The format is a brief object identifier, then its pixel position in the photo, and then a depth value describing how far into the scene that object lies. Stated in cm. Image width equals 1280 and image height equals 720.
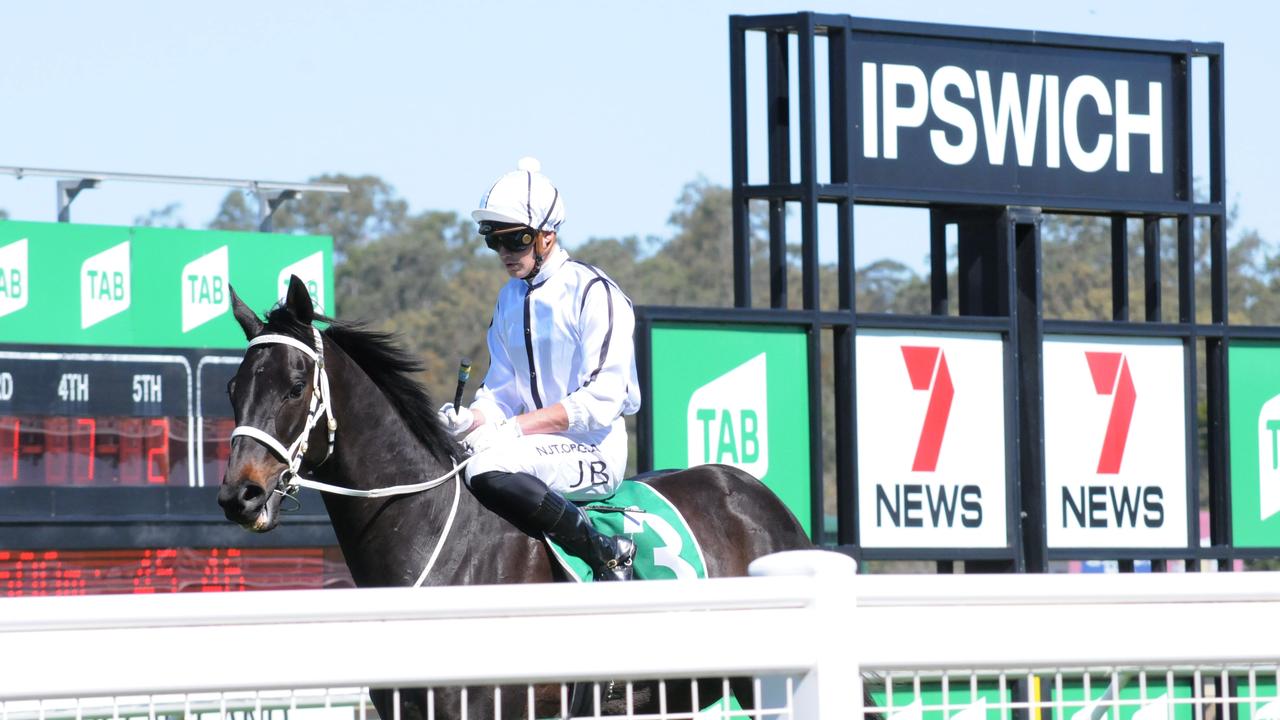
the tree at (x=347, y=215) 13687
